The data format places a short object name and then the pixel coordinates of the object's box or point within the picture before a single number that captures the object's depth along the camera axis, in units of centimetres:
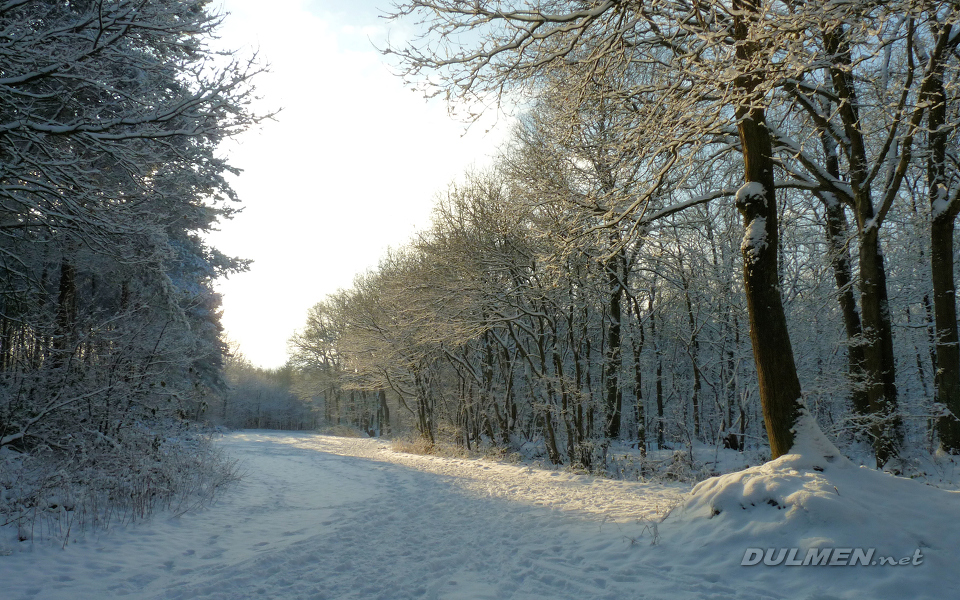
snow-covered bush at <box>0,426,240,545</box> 571
